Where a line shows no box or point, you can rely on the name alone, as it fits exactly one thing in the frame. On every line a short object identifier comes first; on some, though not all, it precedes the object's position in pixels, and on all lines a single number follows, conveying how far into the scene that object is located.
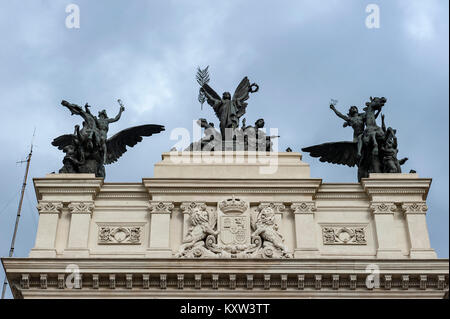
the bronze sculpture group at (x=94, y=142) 26.45
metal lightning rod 30.50
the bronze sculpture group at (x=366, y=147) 26.42
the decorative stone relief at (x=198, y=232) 23.89
